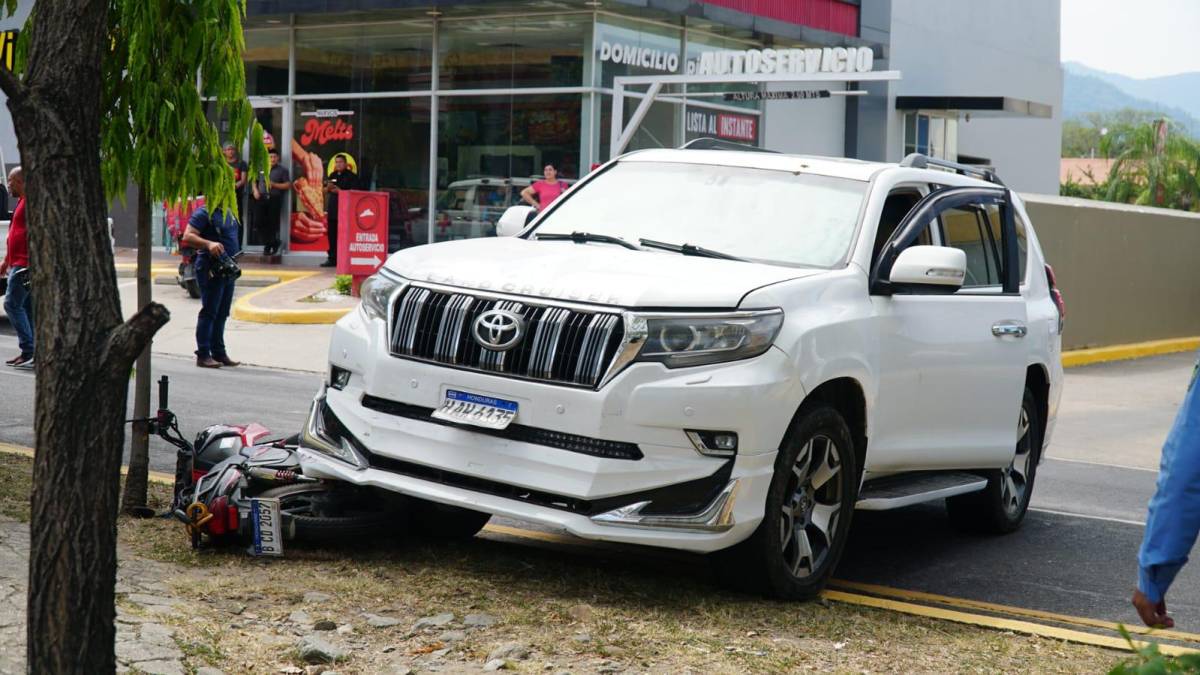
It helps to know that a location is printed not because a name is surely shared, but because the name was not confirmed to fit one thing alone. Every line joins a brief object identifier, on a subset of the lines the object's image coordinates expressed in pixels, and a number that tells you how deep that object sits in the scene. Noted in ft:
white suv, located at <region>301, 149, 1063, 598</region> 18.80
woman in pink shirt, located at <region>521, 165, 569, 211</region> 74.95
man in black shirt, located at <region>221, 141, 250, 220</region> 80.30
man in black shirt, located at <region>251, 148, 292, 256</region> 88.58
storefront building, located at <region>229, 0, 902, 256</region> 79.66
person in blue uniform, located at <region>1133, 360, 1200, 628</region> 10.27
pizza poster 87.61
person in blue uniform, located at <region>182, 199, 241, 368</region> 45.52
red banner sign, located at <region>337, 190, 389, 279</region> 68.28
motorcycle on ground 20.44
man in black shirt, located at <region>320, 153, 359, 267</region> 85.25
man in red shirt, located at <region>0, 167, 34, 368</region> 44.83
